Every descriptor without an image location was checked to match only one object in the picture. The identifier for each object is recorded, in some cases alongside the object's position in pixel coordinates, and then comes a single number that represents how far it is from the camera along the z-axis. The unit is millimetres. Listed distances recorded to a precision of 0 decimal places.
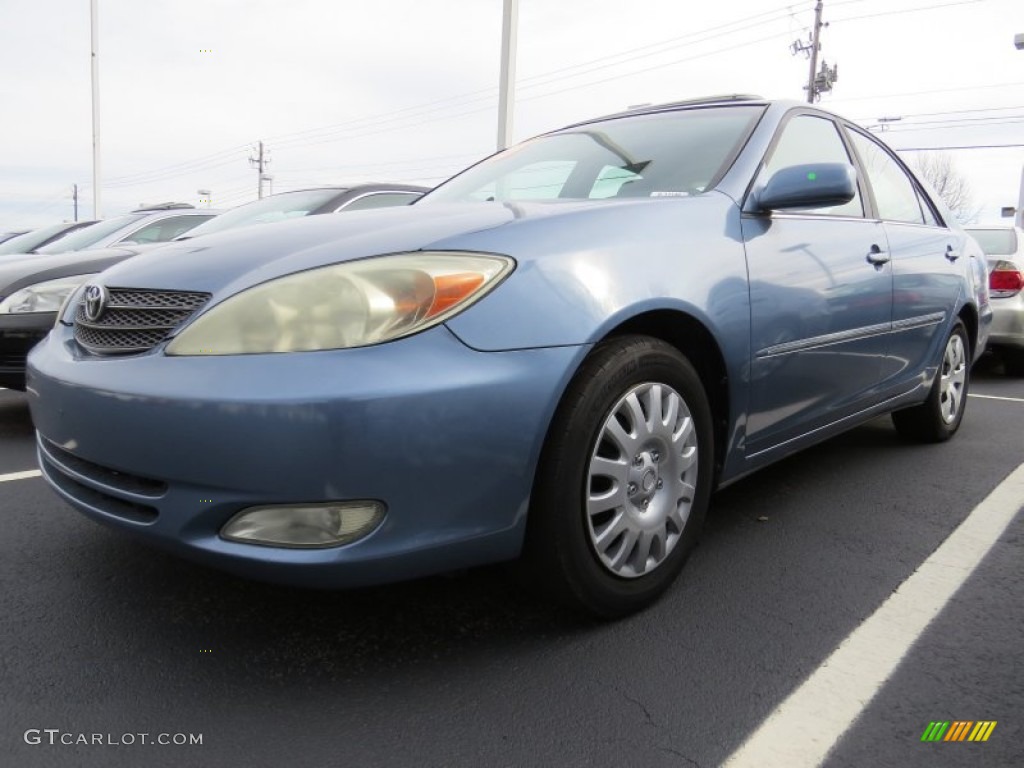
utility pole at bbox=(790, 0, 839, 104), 29625
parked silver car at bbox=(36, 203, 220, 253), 5898
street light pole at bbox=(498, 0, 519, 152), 8414
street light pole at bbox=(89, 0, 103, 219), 18578
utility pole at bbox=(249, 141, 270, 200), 61000
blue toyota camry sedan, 1551
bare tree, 41000
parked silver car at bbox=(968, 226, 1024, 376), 6320
